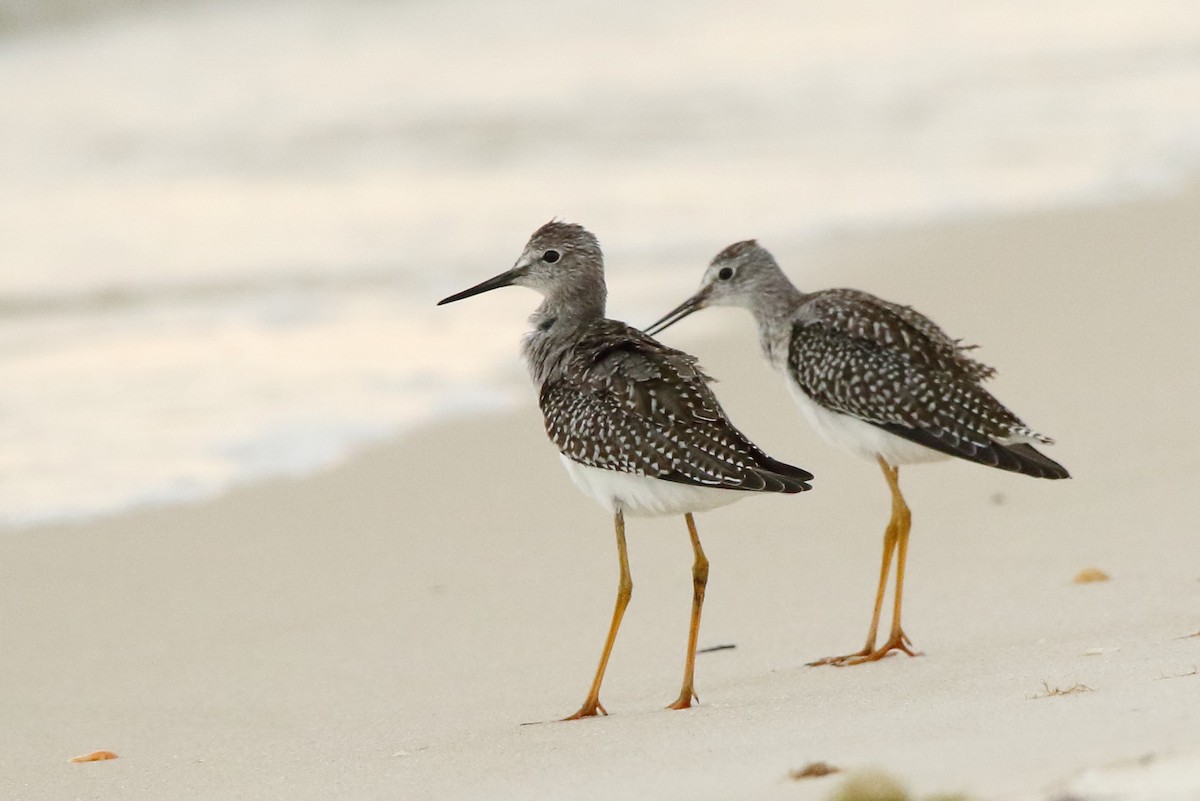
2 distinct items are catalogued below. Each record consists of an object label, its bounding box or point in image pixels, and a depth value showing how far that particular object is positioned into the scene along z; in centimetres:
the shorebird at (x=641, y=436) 1344
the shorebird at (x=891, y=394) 1489
